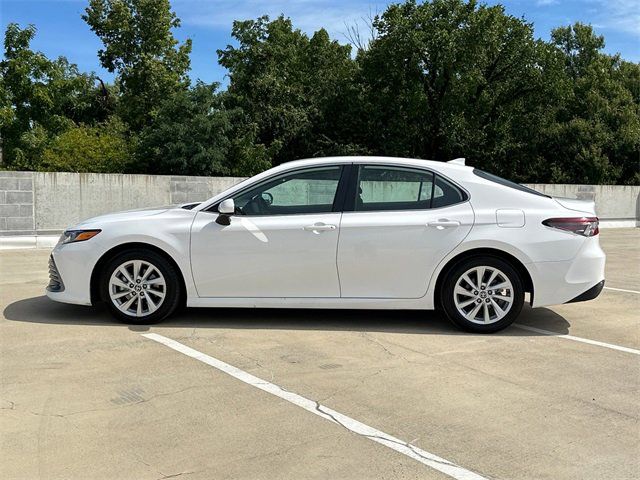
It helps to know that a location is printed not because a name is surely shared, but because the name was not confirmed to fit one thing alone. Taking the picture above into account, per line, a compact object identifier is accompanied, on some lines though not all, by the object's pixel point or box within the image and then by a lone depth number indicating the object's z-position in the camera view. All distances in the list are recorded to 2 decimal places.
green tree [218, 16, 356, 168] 30.35
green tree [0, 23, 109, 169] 32.62
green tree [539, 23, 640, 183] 33.28
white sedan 5.49
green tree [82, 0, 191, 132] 34.03
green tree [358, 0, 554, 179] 30.16
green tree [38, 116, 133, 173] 22.02
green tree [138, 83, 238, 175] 20.50
